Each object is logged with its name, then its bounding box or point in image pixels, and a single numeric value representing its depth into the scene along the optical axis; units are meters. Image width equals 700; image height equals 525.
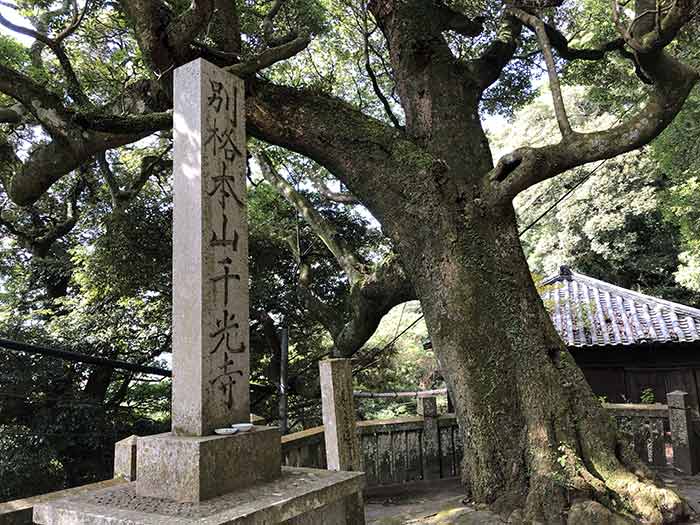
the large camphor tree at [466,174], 5.25
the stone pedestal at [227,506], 2.33
